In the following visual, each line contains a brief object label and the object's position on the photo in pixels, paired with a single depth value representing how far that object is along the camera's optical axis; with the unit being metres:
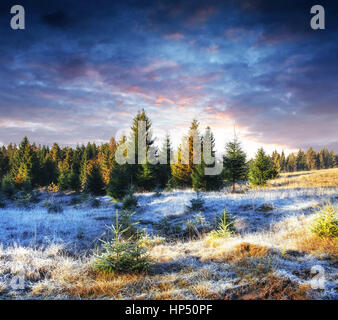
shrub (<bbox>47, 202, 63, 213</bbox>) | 15.60
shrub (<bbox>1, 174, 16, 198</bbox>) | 25.11
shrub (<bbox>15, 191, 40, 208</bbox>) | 19.94
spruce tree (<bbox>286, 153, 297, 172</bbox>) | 92.43
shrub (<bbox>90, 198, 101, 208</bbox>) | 18.98
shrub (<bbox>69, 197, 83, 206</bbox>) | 23.01
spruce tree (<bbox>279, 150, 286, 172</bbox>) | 96.69
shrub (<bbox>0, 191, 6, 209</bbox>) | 19.56
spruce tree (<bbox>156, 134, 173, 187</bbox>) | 30.16
